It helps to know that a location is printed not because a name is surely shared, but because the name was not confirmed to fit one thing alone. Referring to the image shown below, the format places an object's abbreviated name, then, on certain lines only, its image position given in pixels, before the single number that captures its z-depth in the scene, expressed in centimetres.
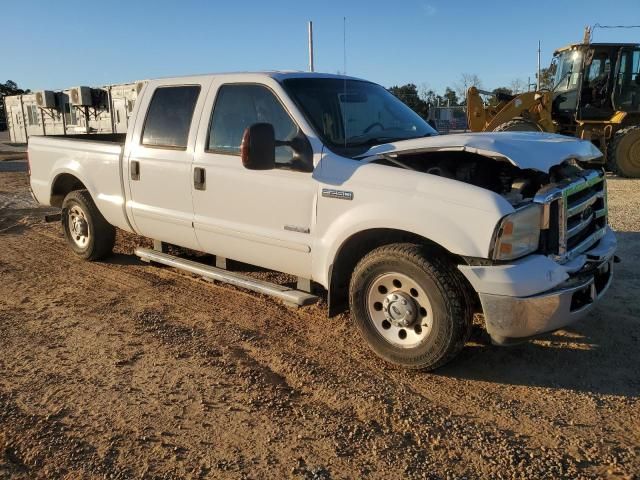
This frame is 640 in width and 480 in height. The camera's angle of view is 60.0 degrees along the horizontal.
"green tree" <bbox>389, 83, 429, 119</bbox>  2331
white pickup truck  337
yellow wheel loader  1327
